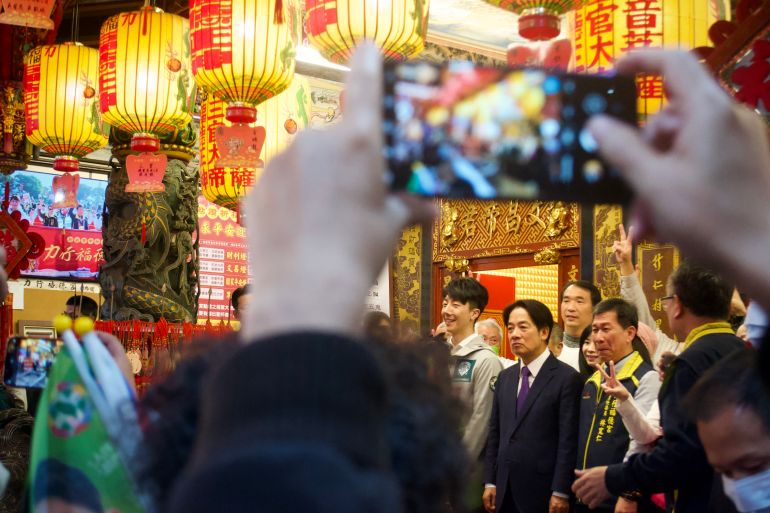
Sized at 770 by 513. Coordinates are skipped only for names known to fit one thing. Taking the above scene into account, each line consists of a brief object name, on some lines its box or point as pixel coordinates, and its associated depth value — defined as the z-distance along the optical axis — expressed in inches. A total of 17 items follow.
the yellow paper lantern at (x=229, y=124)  270.2
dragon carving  287.7
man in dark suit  190.5
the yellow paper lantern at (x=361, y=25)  192.2
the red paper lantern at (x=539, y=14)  154.3
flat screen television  548.1
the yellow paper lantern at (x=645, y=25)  157.9
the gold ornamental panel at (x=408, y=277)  461.1
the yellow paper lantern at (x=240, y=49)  215.0
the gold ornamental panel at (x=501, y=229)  385.7
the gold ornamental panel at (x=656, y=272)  315.5
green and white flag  40.1
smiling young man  220.7
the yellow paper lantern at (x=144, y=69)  243.6
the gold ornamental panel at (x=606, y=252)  347.3
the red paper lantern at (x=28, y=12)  224.2
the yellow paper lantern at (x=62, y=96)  269.6
